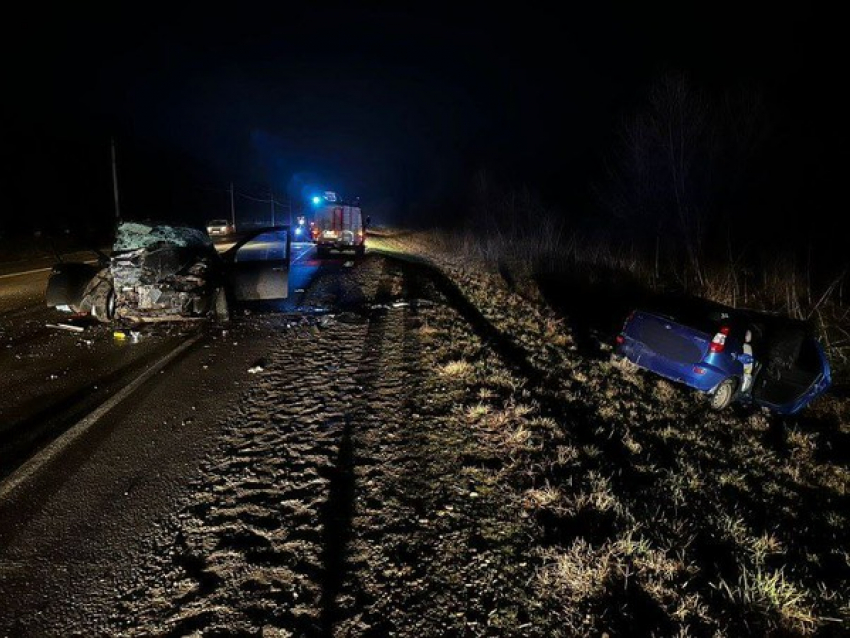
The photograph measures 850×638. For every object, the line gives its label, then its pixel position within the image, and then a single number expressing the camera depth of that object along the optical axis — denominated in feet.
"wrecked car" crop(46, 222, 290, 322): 24.77
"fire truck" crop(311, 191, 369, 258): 61.21
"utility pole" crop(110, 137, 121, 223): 92.72
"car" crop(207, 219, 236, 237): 117.73
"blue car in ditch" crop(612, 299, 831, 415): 22.76
